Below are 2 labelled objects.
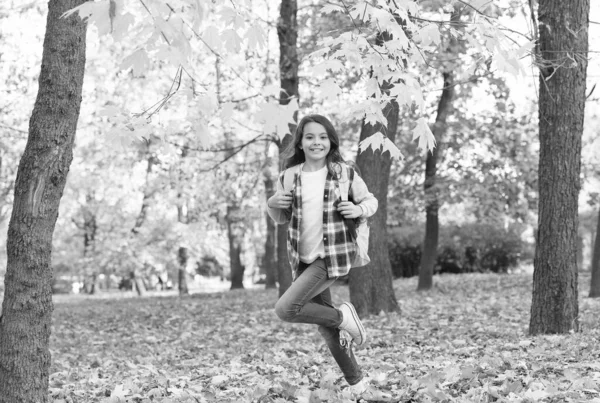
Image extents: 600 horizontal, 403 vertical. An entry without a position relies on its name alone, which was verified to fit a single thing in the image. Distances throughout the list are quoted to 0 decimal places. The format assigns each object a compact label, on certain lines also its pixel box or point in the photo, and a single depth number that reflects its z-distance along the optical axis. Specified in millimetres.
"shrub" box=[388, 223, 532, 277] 25125
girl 4488
